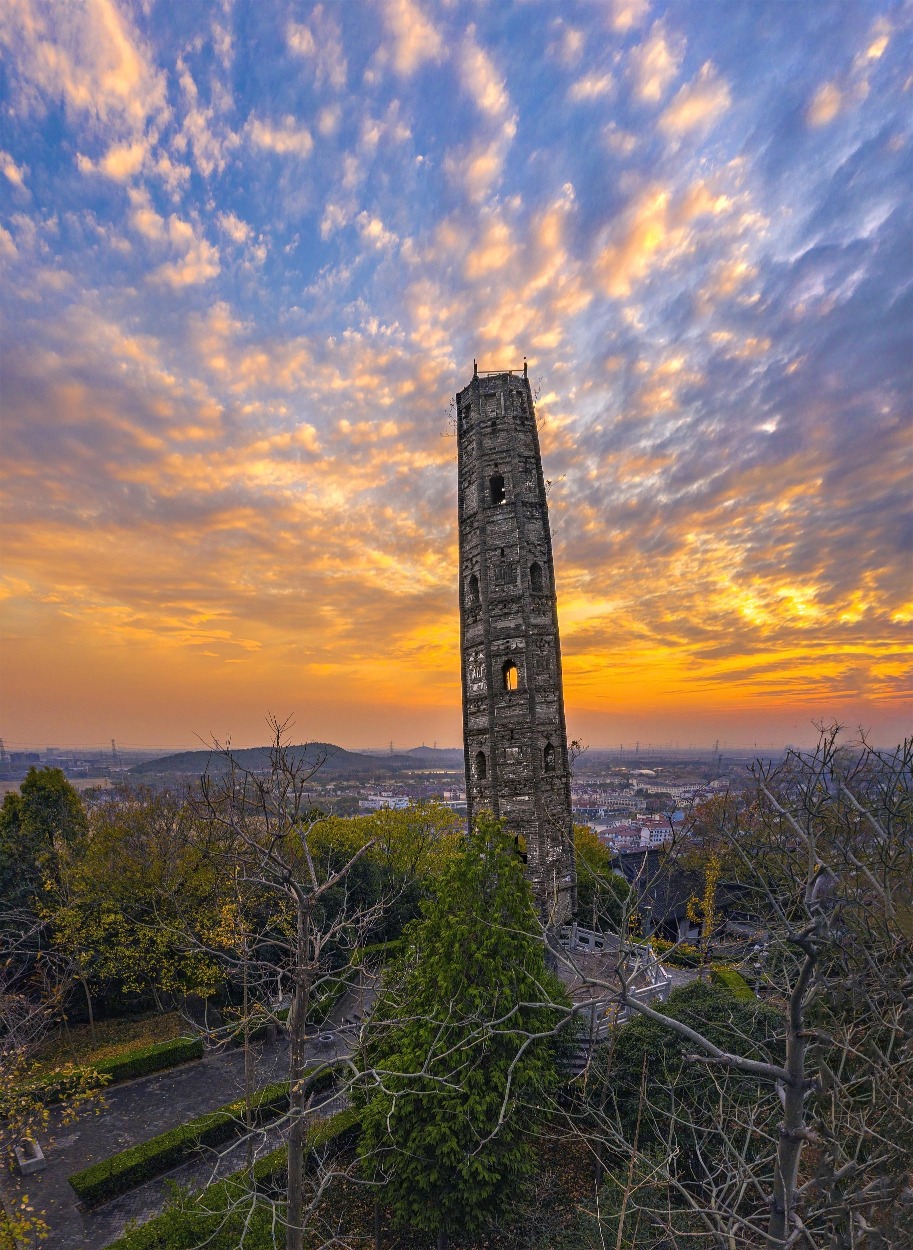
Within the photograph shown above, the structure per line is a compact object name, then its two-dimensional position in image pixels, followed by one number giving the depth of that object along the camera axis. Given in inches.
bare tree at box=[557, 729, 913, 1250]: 204.8
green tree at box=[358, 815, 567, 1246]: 416.8
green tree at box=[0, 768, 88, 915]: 924.0
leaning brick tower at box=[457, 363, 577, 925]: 842.2
